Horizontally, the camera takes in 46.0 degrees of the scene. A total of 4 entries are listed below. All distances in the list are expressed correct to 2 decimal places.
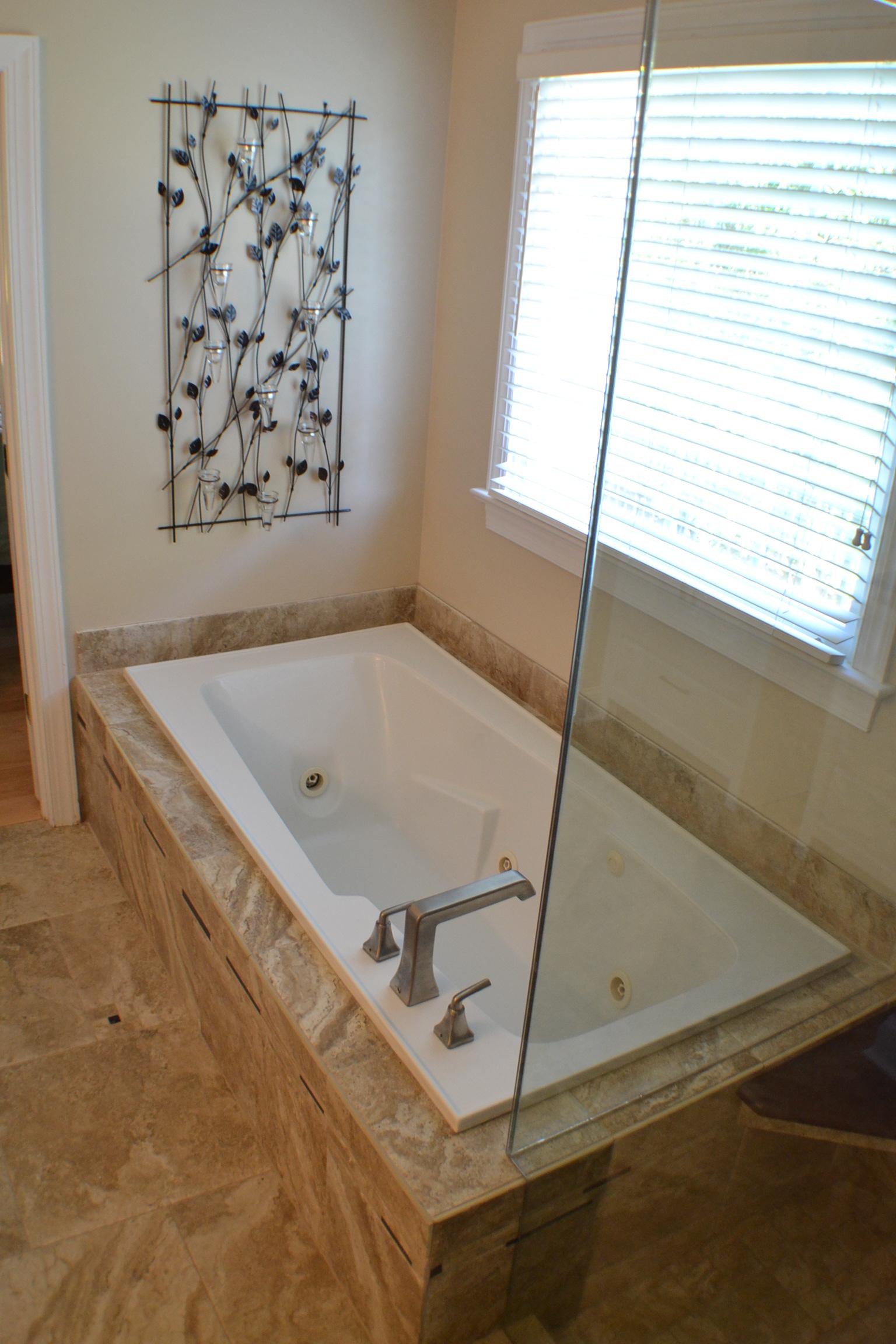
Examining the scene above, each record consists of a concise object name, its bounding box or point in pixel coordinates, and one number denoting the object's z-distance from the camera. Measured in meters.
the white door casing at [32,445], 2.41
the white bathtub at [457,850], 1.34
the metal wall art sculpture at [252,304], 2.65
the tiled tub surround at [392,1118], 1.39
